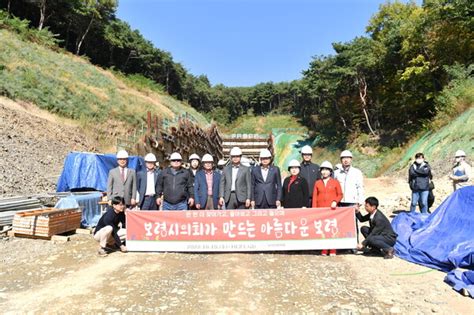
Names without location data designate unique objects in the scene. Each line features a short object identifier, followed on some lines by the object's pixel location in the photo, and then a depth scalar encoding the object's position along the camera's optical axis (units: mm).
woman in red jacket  5711
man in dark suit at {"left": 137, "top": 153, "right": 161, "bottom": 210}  6359
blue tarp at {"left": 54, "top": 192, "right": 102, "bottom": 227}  7680
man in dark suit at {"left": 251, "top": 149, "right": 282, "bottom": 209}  5973
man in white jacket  5879
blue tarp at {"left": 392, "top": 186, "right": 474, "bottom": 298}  4785
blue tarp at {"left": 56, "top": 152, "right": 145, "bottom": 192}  9719
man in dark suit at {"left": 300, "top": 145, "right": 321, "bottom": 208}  6152
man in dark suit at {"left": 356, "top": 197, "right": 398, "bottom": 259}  5467
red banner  5676
